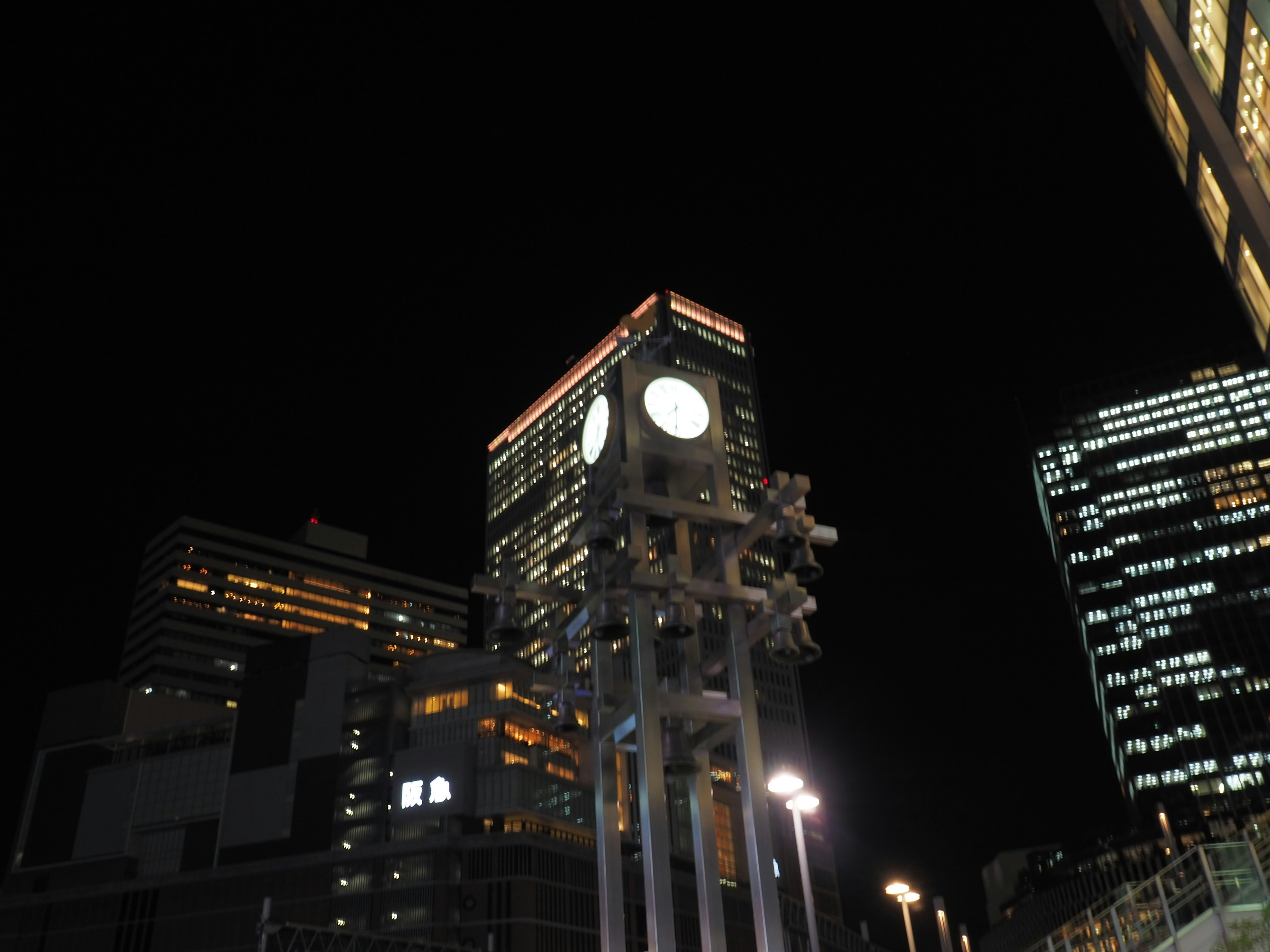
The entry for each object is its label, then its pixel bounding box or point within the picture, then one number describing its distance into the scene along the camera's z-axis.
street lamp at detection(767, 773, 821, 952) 23.16
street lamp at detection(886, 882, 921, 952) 29.36
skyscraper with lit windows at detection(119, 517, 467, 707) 159.50
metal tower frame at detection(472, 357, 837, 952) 15.30
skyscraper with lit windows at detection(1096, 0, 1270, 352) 36.62
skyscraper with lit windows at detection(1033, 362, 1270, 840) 149.12
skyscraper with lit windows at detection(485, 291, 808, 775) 148.25
